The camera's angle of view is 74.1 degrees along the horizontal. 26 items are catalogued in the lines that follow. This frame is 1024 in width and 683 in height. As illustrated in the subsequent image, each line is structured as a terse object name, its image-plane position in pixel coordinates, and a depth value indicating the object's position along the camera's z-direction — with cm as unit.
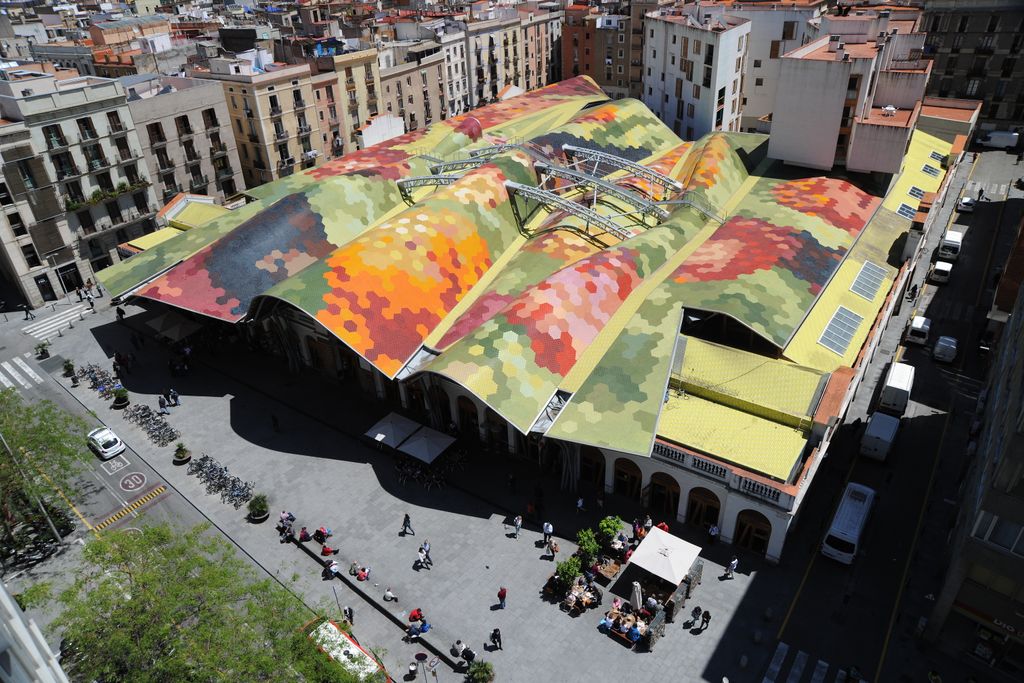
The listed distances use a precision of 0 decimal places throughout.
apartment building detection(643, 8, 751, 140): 8350
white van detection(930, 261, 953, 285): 6731
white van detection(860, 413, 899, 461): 4603
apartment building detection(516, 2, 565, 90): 13500
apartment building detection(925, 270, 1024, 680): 2938
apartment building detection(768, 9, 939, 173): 6309
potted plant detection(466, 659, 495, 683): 3450
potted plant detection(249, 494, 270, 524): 4494
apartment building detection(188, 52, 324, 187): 8488
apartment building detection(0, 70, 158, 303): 6762
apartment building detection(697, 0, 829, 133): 8956
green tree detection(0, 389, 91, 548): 4034
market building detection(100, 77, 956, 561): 4178
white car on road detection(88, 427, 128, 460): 5097
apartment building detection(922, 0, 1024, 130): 9850
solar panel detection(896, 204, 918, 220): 6484
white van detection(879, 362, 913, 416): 4991
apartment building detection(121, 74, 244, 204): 7775
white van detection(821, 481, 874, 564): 3938
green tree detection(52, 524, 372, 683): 2622
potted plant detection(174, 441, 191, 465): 5044
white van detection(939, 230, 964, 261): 6956
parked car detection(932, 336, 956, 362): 5594
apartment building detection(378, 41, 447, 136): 10400
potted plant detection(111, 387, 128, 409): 5662
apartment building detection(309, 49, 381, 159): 9212
